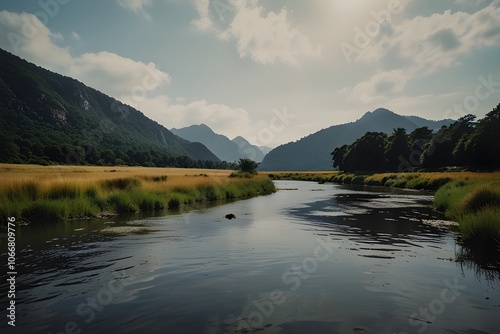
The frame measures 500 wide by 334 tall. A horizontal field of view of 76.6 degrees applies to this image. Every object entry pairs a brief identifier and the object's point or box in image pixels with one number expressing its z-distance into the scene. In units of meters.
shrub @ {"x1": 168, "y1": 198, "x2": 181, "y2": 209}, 30.76
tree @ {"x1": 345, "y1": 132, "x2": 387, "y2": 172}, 118.06
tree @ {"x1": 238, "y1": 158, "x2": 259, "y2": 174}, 77.20
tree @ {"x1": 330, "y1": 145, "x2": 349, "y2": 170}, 148.45
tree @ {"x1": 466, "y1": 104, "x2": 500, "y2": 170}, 69.00
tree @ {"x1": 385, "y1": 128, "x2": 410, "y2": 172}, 109.88
